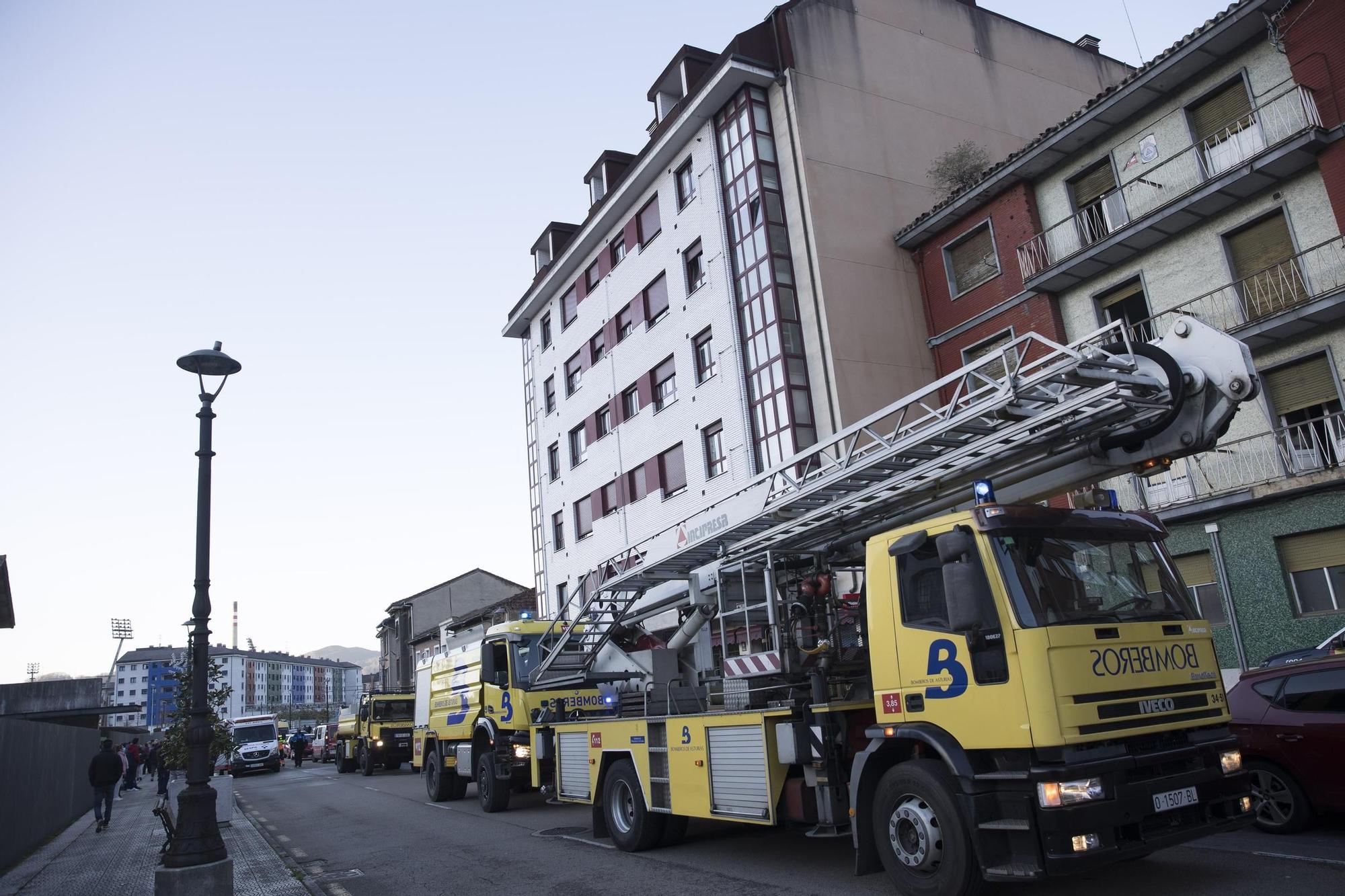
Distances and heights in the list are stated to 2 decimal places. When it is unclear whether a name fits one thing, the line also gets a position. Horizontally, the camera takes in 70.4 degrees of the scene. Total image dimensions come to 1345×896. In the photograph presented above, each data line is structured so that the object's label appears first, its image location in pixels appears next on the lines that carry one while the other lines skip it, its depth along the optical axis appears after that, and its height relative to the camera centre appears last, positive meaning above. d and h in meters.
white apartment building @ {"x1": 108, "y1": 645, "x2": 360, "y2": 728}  149.38 +8.75
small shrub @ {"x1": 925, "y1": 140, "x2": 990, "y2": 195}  22.72 +11.37
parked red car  7.55 -0.92
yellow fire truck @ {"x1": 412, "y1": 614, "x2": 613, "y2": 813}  14.38 -0.11
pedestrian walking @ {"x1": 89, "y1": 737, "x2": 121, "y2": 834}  16.34 -0.47
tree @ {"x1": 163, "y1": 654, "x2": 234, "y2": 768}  17.19 +0.17
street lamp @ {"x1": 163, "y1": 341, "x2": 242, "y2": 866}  8.13 +0.17
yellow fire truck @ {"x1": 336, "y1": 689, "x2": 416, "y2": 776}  27.89 -0.38
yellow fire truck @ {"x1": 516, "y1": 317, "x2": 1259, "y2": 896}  5.70 +0.04
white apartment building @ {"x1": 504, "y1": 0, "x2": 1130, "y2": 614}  21.69 +10.85
